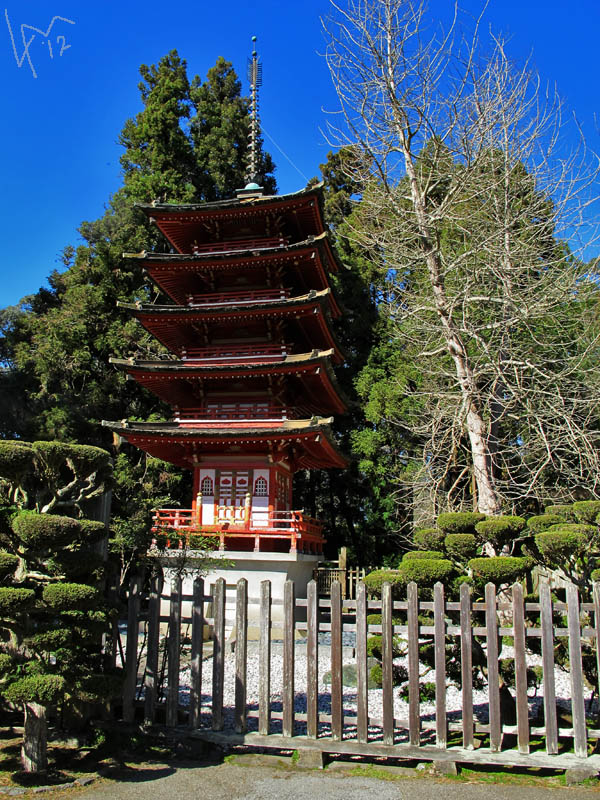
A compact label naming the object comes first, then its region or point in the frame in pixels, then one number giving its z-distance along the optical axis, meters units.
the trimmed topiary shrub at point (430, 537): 6.43
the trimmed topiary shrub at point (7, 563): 4.45
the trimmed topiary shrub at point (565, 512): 6.80
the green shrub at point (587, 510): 6.12
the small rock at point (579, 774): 4.73
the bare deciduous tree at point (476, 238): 8.58
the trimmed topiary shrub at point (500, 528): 5.89
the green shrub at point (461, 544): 5.96
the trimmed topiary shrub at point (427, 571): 5.60
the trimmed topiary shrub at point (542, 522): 6.38
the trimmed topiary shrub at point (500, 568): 5.37
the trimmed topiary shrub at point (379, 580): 5.73
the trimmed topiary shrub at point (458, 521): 6.20
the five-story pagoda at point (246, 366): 15.98
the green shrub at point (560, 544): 5.55
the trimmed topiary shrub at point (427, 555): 6.10
